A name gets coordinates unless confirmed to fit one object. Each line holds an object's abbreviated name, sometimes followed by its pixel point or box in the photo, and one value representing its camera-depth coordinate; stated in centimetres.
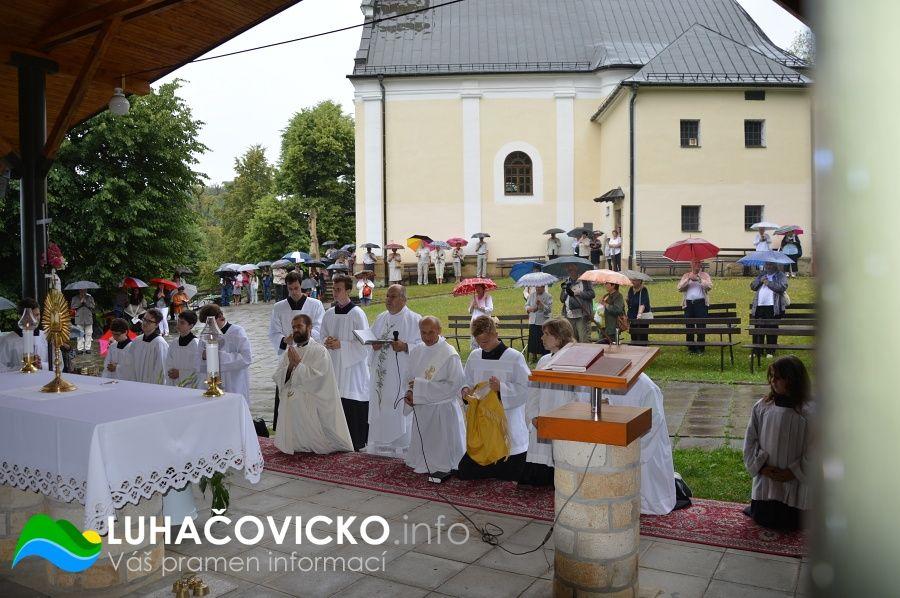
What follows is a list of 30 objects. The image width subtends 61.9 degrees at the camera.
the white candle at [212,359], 535
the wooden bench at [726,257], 2466
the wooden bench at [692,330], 1235
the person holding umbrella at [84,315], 1841
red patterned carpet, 550
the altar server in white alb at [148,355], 868
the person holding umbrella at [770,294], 1328
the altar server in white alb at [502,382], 718
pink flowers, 888
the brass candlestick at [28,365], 658
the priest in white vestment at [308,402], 820
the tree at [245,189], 5572
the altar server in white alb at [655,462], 612
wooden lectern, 425
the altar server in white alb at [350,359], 903
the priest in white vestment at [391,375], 822
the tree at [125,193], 2344
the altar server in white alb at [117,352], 867
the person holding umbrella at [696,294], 1350
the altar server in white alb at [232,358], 867
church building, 2883
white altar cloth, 445
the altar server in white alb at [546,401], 656
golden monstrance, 568
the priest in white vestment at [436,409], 744
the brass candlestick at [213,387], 533
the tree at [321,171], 4338
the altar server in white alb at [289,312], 948
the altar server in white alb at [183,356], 858
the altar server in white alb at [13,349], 948
